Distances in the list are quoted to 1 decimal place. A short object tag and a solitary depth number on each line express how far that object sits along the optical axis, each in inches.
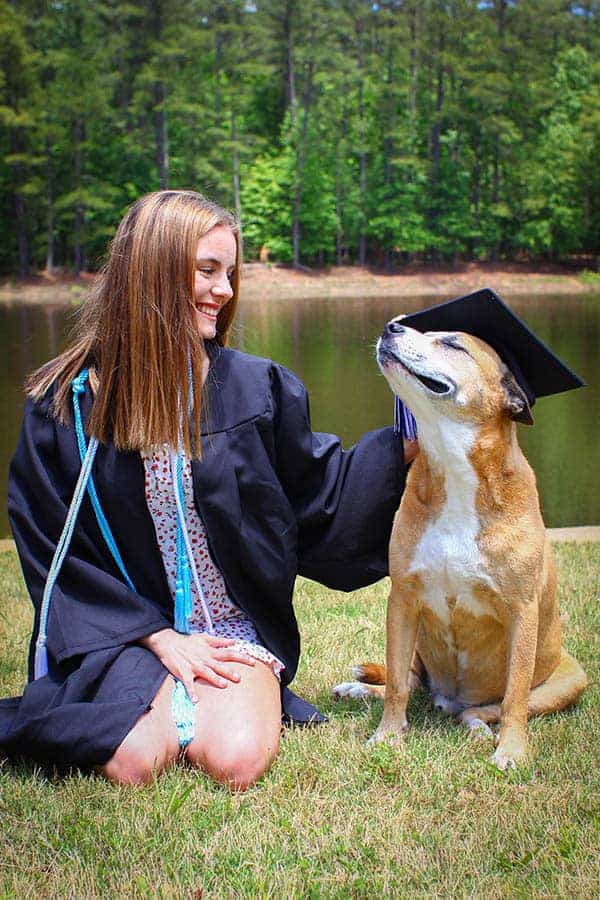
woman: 126.1
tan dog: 122.9
